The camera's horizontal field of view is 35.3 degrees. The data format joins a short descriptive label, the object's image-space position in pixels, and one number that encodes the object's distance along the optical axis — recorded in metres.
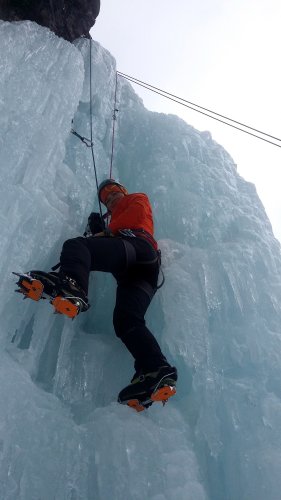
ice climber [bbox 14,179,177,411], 2.80
